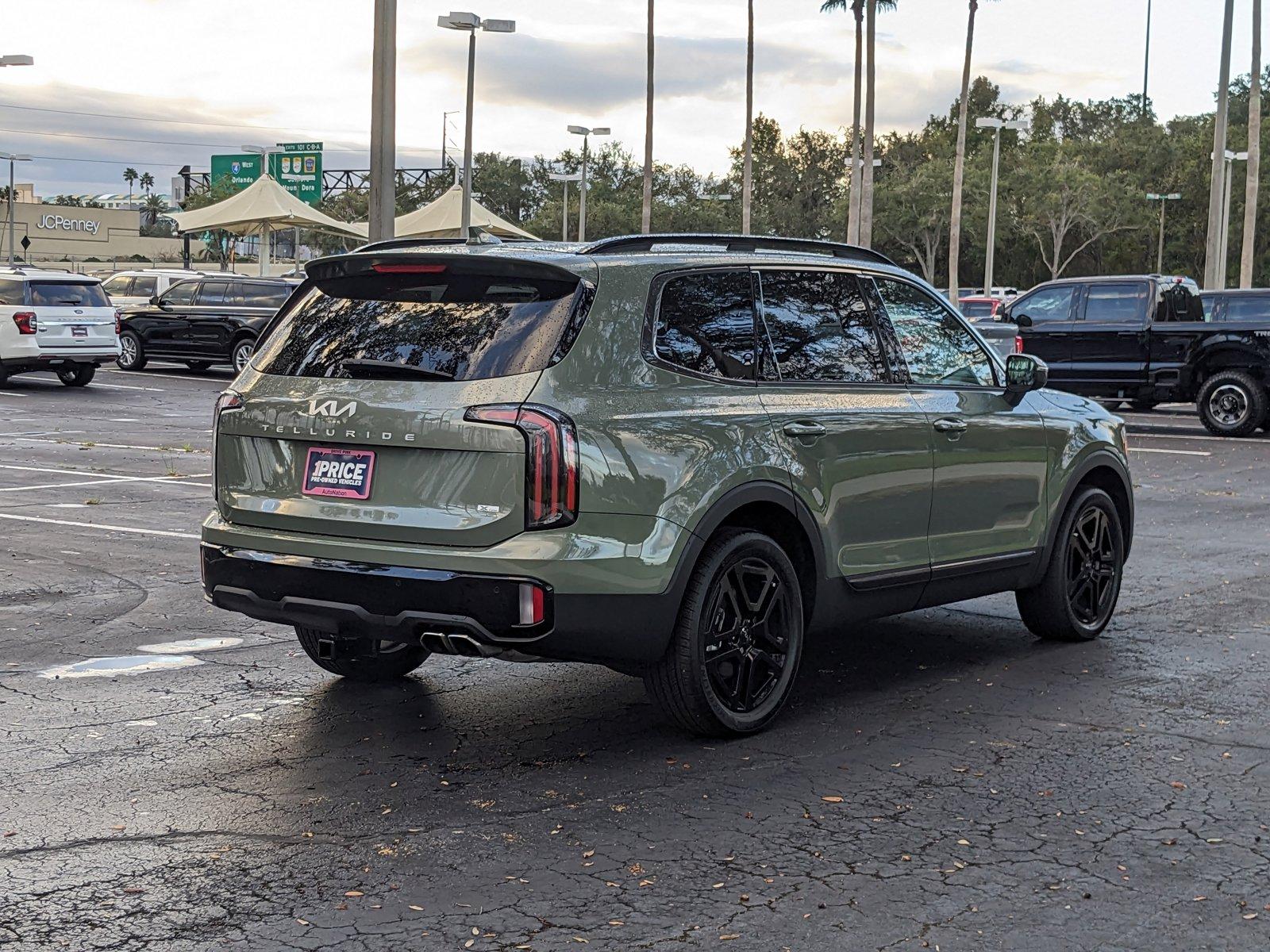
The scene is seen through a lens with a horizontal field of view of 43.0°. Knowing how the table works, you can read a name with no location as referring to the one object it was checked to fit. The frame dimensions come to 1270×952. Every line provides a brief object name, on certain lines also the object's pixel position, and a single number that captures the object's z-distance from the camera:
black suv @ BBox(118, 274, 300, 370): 30.31
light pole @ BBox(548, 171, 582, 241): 55.47
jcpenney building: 121.50
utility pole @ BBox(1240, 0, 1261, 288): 38.28
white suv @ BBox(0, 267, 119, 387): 26.14
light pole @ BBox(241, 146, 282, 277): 40.66
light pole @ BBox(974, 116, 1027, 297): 50.16
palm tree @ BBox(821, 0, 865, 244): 50.66
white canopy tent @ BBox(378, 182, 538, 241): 41.16
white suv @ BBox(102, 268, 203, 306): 33.72
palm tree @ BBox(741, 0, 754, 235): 59.28
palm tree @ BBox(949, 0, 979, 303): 53.50
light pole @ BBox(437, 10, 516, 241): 37.25
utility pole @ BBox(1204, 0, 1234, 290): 36.38
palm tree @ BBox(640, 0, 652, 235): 55.38
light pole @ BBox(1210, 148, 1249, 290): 39.09
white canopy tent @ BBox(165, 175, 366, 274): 38.31
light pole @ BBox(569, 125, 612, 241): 54.66
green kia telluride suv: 5.40
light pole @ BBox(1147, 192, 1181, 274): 85.88
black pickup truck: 21.81
